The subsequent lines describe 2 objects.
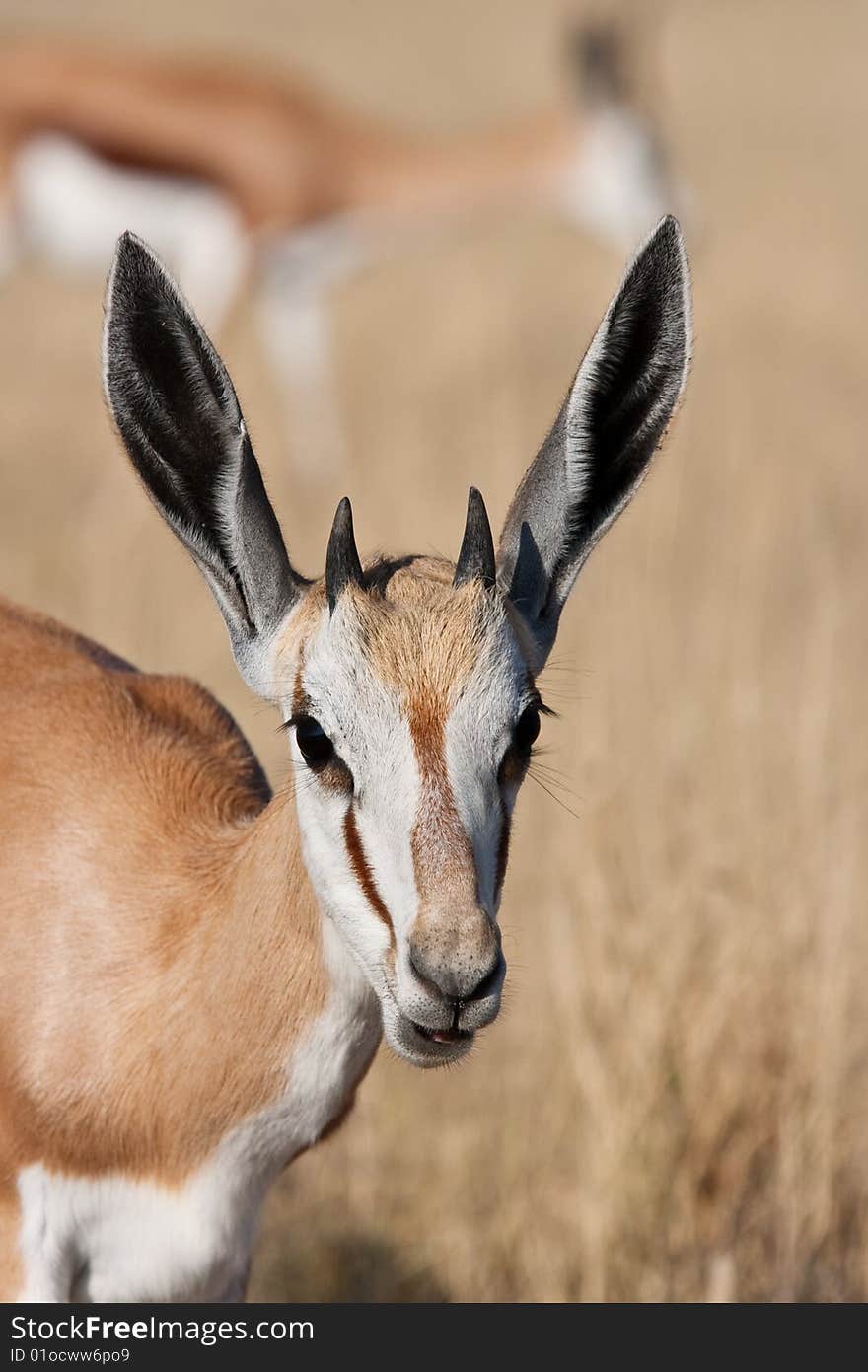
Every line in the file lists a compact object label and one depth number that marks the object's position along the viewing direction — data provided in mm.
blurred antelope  21531
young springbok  4867
